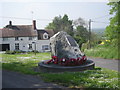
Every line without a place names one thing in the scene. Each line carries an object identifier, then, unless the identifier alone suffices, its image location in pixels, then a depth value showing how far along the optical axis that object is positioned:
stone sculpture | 13.93
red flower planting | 13.69
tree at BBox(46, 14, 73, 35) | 57.53
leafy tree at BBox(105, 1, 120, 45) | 27.20
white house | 46.03
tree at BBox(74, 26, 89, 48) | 57.18
